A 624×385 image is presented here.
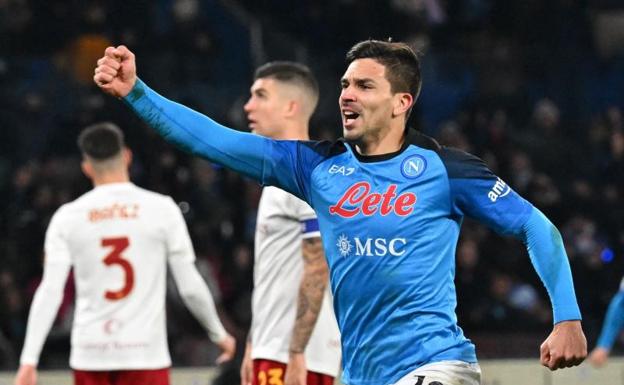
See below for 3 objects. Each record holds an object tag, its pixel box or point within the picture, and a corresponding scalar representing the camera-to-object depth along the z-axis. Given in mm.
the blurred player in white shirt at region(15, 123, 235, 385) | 12937
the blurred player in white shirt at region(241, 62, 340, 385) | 11203
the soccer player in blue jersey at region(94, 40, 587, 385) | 8492
